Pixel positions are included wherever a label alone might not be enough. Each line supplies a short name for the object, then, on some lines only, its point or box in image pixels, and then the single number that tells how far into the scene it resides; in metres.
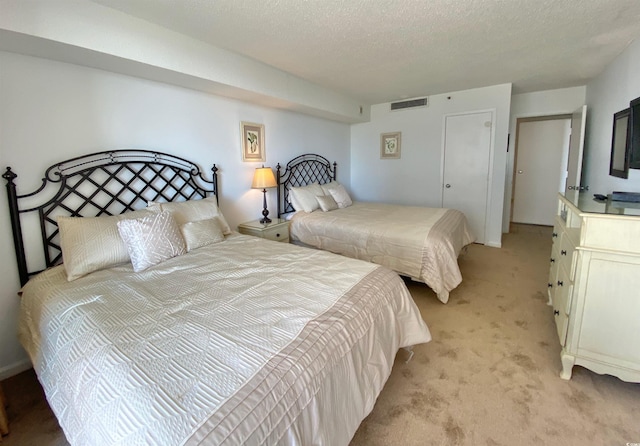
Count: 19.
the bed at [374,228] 2.77
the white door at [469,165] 4.41
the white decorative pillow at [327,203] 3.96
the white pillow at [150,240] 1.97
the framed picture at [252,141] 3.41
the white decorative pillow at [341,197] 4.30
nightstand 3.26
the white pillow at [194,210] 2.48
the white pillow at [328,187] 4.34
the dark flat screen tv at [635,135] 2.22
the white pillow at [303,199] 3.89
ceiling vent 4.74
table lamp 3.36
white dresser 1.61
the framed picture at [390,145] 5.14
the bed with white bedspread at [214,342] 0.88
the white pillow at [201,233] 2.33
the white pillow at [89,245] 1.84
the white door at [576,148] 3.62
